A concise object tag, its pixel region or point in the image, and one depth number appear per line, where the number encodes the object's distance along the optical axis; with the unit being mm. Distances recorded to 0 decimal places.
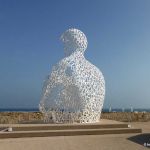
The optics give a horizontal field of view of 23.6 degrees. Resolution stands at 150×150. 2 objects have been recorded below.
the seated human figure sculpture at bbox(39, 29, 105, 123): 14336
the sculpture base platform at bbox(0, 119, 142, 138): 12570
